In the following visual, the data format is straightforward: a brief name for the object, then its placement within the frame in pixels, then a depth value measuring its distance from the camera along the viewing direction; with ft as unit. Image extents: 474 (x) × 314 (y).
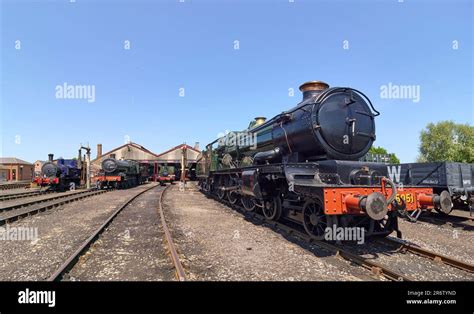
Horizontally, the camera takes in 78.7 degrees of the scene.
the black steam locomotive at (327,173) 17.93
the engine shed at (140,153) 183.26
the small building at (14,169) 166.61
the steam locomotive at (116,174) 80.79
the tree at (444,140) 120.88
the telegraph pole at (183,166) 76.34
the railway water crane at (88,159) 84.71
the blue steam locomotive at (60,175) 73.31
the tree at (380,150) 240.24
